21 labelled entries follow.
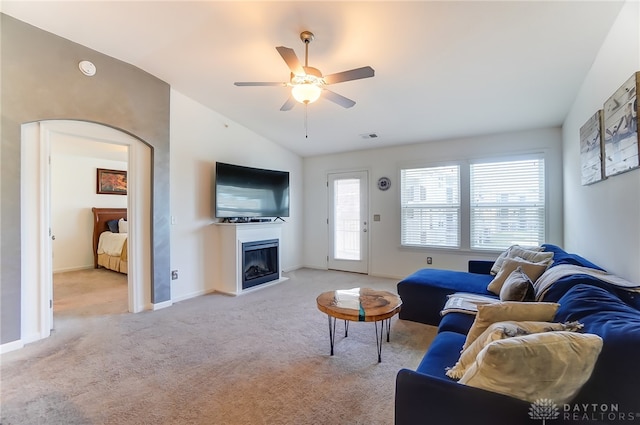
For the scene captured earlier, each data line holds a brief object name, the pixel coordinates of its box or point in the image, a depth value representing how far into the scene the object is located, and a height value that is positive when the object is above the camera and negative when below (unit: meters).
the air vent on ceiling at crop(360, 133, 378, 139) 4.79 +1.27
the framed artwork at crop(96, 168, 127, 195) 6.33 +0.68
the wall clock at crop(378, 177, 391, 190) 5.32 +0.52
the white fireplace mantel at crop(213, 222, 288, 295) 4.36 -0.60
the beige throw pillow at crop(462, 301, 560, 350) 1.46 -0.53
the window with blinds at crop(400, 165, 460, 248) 4.79 +0.09
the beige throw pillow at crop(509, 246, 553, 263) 2.86 -0.45
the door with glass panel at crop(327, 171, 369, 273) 5.61 -0.20
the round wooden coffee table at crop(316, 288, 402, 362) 2.20 -0.77
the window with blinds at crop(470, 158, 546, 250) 4.22 +0.12
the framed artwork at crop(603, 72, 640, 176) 1.73 +0.54
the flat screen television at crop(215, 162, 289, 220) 4.36 +0.32
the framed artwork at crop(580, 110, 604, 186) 2.37 +0.55
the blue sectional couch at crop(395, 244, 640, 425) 0.98 -0.66
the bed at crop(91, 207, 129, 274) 5.48 -0.59
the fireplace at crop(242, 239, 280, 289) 4.52 -0.84
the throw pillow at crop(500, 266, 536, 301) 2.12 -0.59
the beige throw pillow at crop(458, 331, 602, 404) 0.99 -0.53
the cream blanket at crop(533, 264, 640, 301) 1.71 -0.44
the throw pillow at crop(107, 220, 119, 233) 6.20 -0.30
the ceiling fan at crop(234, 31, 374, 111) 2.23 +1.07
